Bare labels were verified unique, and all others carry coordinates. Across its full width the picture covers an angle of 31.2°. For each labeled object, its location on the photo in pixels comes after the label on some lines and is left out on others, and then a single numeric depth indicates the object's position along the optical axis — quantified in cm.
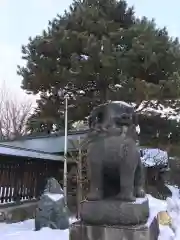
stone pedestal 241
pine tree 1088
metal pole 1035
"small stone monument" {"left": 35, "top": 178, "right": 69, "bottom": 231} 643
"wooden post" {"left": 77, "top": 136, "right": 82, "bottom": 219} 886
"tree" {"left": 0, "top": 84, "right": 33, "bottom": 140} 2574
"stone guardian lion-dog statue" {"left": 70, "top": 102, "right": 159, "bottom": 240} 248
